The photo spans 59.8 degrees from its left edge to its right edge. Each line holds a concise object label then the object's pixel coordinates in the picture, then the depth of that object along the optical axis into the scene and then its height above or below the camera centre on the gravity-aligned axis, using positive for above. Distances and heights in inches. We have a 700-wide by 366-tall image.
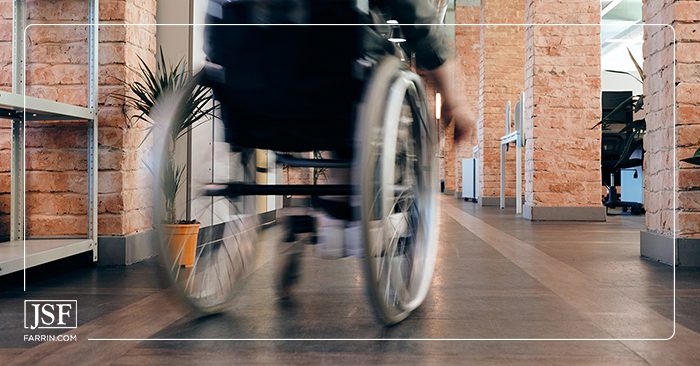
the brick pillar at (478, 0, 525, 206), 297.3 +50.9
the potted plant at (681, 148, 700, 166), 88.9 +3.4
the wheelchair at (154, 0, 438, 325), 50.4 +4.9
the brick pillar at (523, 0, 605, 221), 203.0 +23.4
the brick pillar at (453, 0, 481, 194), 390.6 +94.3
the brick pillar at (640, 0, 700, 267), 97.0 +7.6
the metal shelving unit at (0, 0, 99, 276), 75.6 +6.8
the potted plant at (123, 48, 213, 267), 57.2 +5.6
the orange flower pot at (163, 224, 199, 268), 58.6 -6.9
